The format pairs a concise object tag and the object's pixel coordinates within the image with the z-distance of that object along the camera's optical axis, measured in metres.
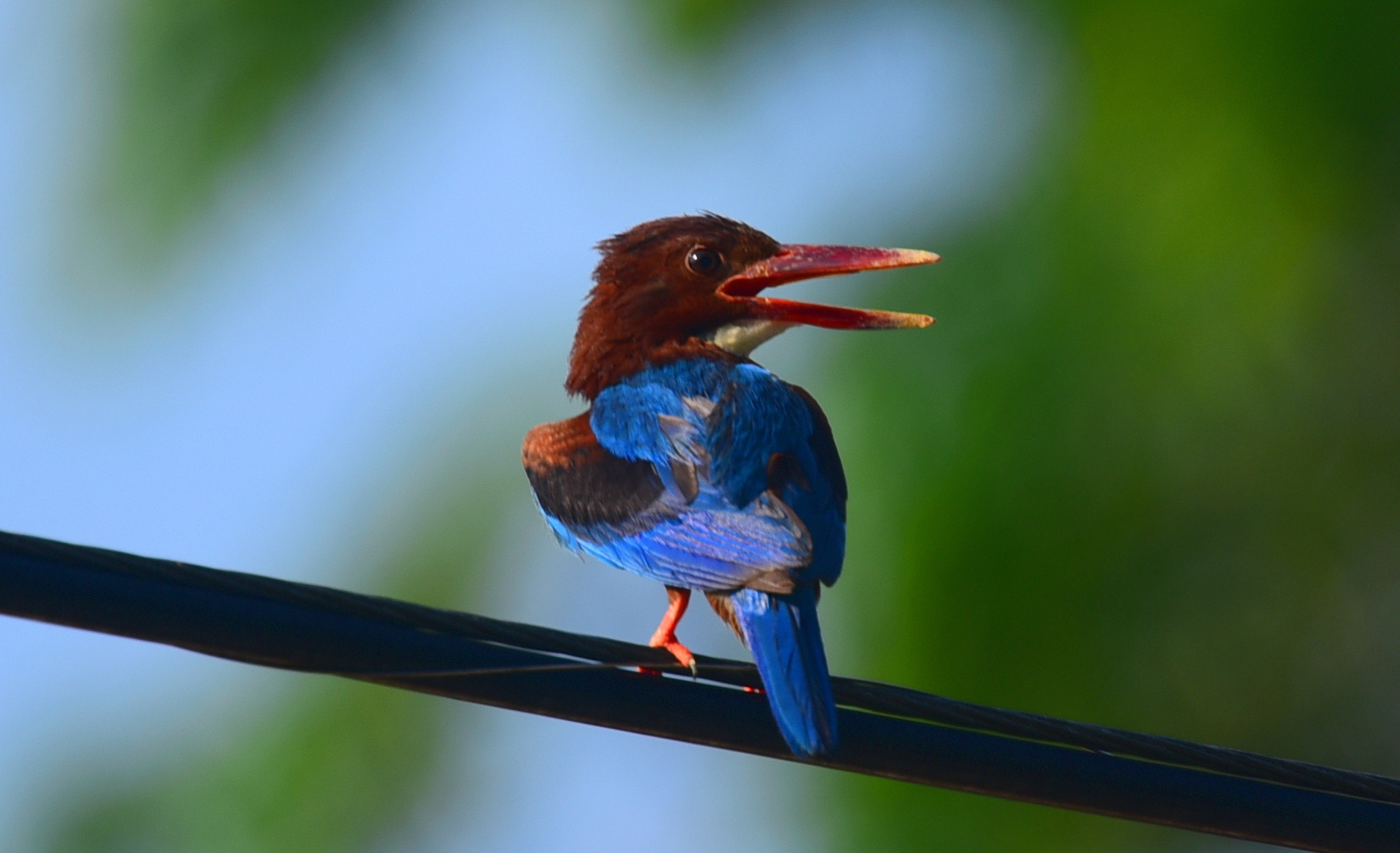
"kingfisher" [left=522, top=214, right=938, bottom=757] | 7.82
